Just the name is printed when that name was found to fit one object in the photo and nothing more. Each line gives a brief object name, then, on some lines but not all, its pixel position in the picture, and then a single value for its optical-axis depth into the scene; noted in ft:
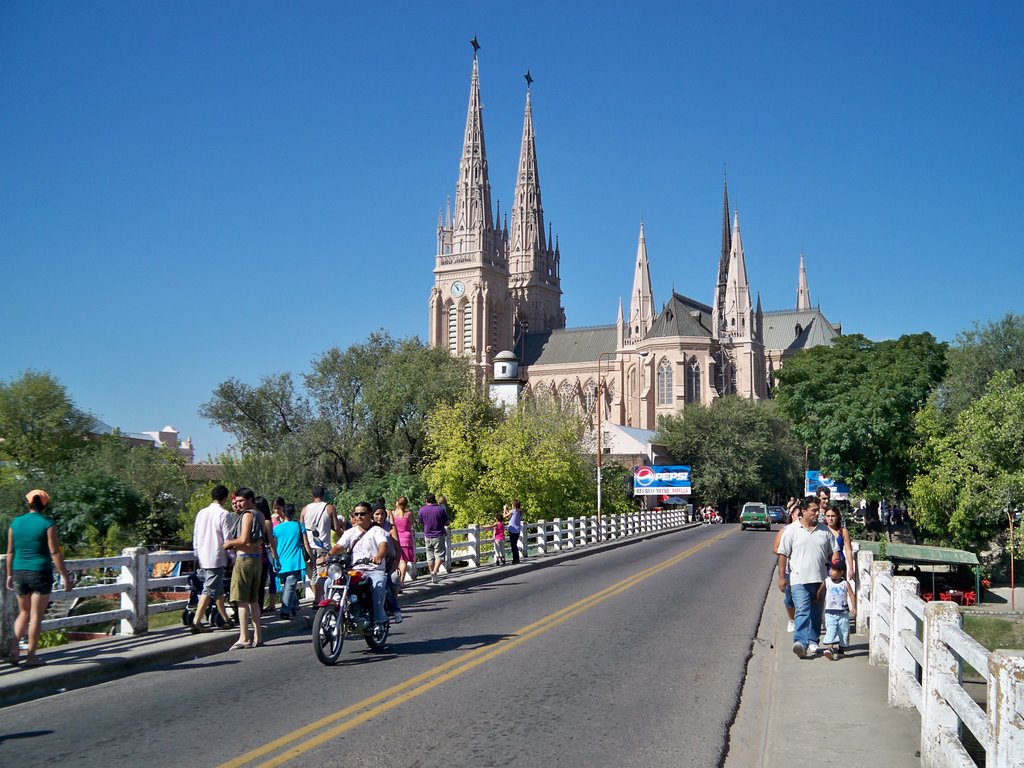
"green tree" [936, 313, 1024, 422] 167.12
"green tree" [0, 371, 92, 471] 202.69
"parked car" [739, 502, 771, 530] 173.88
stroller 38.65
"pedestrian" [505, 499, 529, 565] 80.23
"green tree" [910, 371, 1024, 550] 106.11
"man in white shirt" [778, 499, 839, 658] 32.35
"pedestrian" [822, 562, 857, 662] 32.89
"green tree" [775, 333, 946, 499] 150.30
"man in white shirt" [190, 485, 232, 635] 36.42
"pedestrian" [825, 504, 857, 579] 37.68
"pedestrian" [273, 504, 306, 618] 41.63
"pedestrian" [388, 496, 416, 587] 55.16
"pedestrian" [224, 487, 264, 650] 35.17
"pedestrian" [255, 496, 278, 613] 39.06
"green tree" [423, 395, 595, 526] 126.52
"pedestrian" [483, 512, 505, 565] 78.64
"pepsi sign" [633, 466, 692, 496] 172.65
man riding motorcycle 33.81
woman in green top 29.58
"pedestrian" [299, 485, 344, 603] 44.55
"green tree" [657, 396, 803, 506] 255.91
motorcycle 31.73
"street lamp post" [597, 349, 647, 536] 128.36
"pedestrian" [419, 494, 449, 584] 60.75
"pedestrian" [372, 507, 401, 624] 34.86
